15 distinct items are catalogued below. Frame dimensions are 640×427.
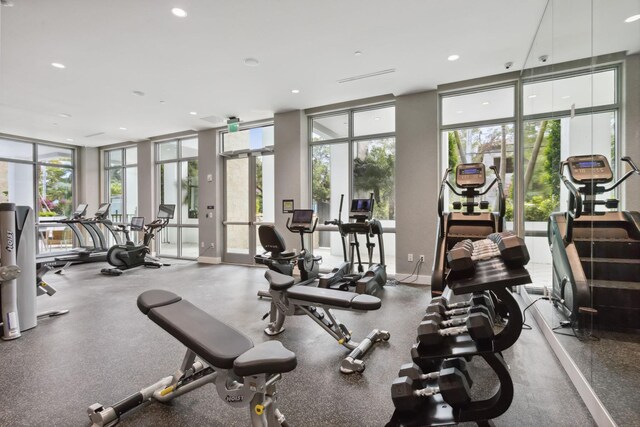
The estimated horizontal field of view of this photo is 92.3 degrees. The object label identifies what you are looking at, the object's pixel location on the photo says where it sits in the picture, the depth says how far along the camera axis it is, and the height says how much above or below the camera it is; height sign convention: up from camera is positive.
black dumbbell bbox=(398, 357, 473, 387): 1.66 -0.88
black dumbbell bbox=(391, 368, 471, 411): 1.49 -0.90
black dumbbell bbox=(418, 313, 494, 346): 1.43 -0.59
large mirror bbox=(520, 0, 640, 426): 2.04 +0.13
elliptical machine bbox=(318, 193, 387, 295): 4.50 -0.85
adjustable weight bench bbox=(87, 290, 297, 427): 1.40 -0.73
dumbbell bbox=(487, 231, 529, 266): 1.33 -0.18
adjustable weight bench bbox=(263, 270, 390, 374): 2.42 -0.80
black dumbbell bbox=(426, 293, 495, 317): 1.82 -0.58
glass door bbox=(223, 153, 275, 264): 7.18 +0.20
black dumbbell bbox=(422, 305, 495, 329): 1.63 -0.59
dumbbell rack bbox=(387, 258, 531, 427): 1.33 -0.69
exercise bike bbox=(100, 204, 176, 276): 6.31 -0.85
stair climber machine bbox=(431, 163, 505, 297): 3.77 -0.09
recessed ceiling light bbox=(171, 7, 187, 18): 3.16 +2.07
